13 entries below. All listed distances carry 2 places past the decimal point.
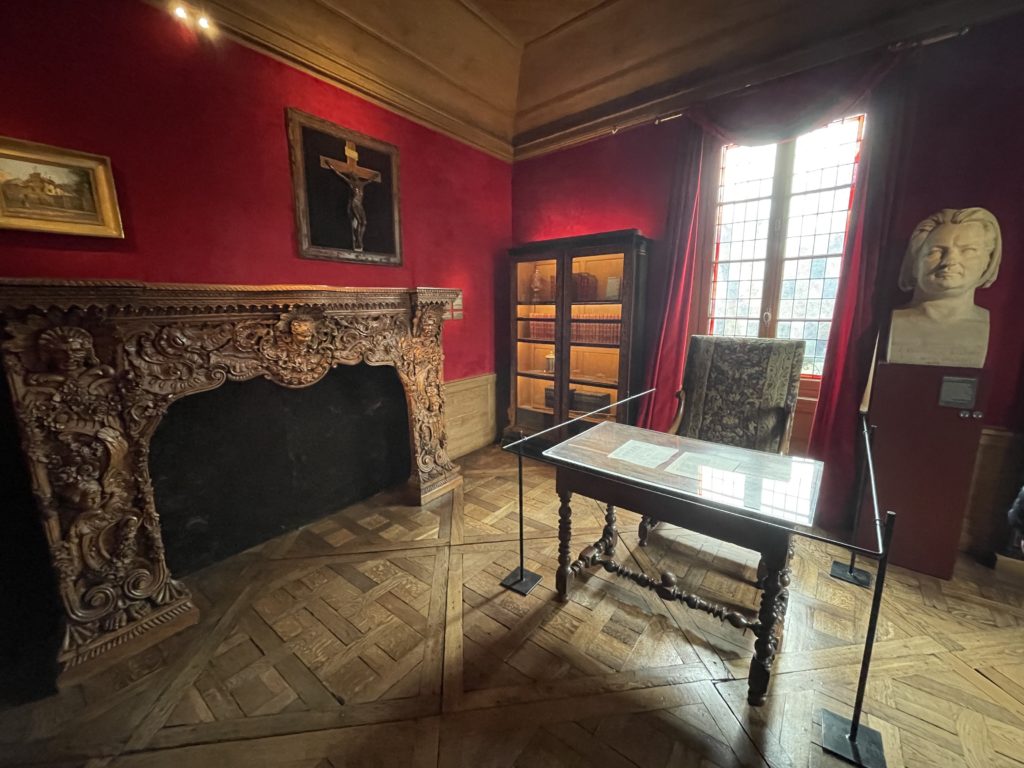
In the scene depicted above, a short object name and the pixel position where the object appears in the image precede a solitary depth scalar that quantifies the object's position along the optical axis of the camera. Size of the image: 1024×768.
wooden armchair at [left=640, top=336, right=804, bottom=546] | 2.21
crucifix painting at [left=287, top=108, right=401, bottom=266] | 2.46
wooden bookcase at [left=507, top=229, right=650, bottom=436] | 3.20
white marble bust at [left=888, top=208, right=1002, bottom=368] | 2.01
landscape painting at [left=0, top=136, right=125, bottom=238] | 1.58
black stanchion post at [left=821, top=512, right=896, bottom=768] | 1.24
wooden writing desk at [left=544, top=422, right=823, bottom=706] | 1.35
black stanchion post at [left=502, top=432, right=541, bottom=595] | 2.05
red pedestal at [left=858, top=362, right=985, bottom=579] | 2.03
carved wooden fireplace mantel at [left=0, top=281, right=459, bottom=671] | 1.49
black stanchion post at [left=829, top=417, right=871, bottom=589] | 2.10
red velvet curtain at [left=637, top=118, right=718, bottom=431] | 2.94
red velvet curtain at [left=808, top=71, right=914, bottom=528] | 2.26
